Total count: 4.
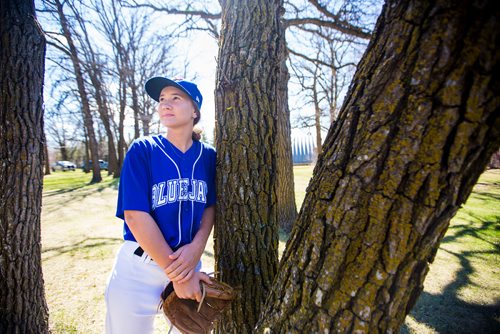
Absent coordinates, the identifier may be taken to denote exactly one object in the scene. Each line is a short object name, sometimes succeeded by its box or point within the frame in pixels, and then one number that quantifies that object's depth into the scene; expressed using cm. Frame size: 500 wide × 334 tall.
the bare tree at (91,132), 1356
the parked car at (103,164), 4056
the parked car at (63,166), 4618
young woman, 152
